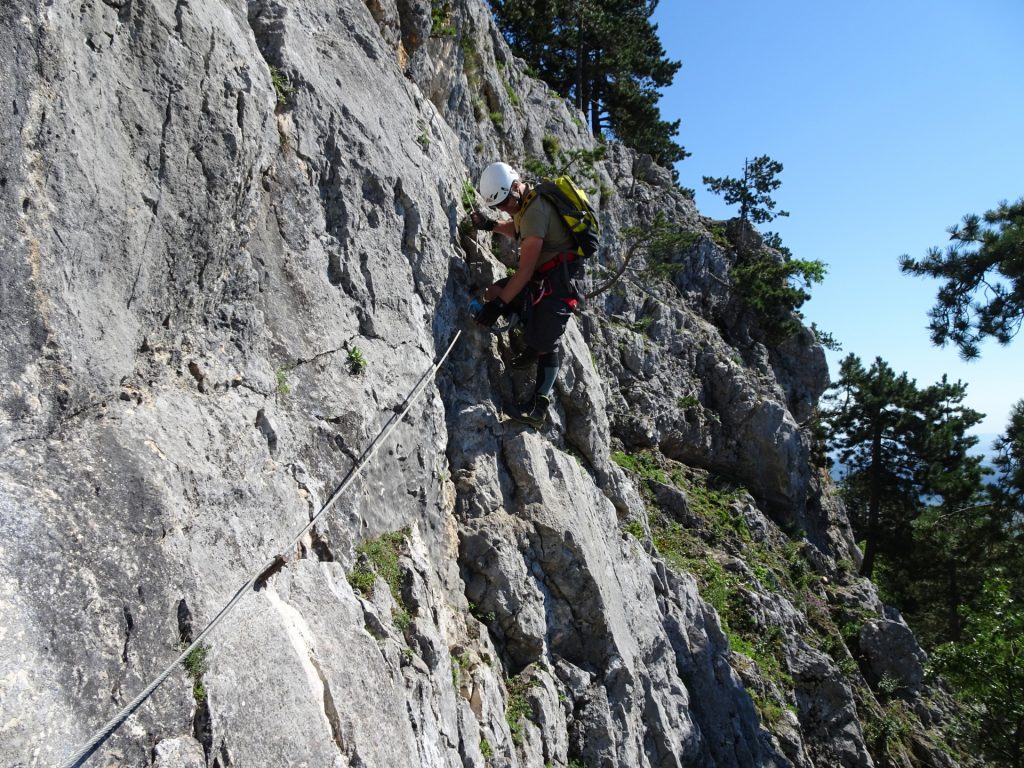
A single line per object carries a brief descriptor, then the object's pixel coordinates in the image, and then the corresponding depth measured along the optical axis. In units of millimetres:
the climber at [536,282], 8523
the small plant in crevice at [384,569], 5738
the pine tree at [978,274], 11352
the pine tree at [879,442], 28016
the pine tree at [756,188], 29797
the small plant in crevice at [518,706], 7070
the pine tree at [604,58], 27922
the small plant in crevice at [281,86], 6566
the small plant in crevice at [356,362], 6520
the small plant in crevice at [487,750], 6457
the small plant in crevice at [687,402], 19359
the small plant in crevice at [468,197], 9623
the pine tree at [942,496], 27062
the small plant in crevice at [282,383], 5676
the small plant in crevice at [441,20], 10562
